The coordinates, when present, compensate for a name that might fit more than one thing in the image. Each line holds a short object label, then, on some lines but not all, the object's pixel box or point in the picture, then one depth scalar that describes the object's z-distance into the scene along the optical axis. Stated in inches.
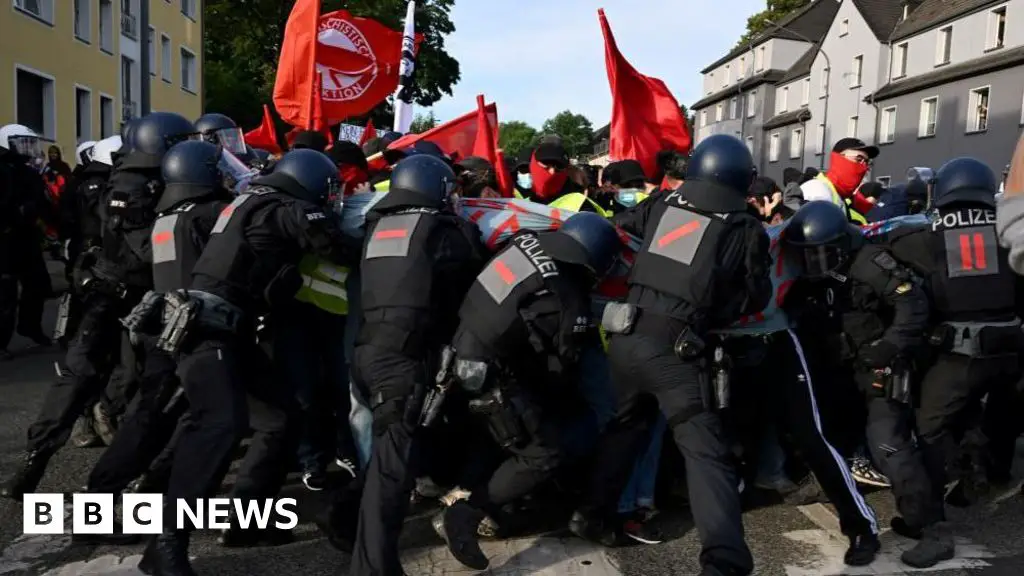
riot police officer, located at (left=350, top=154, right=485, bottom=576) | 145.9
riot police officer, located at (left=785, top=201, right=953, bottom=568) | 170.6
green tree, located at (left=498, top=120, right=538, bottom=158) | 4296.3
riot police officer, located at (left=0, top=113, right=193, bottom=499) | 186.9
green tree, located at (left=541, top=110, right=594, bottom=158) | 4210.1
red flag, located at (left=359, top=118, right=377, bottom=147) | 384.6
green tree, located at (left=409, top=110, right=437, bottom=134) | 2361.6
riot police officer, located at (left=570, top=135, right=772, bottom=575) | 144.9
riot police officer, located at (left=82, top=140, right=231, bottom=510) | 168.7
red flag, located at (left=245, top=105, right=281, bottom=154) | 356.1
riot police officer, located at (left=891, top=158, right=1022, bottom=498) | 179.6
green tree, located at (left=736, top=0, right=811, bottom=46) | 2410.2
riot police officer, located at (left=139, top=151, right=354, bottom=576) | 149.6
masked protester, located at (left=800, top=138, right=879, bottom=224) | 241.8
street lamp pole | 1695.1
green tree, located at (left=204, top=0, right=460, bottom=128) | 1358.3
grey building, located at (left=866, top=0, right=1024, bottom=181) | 1149.1
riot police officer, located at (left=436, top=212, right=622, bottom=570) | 155.6
